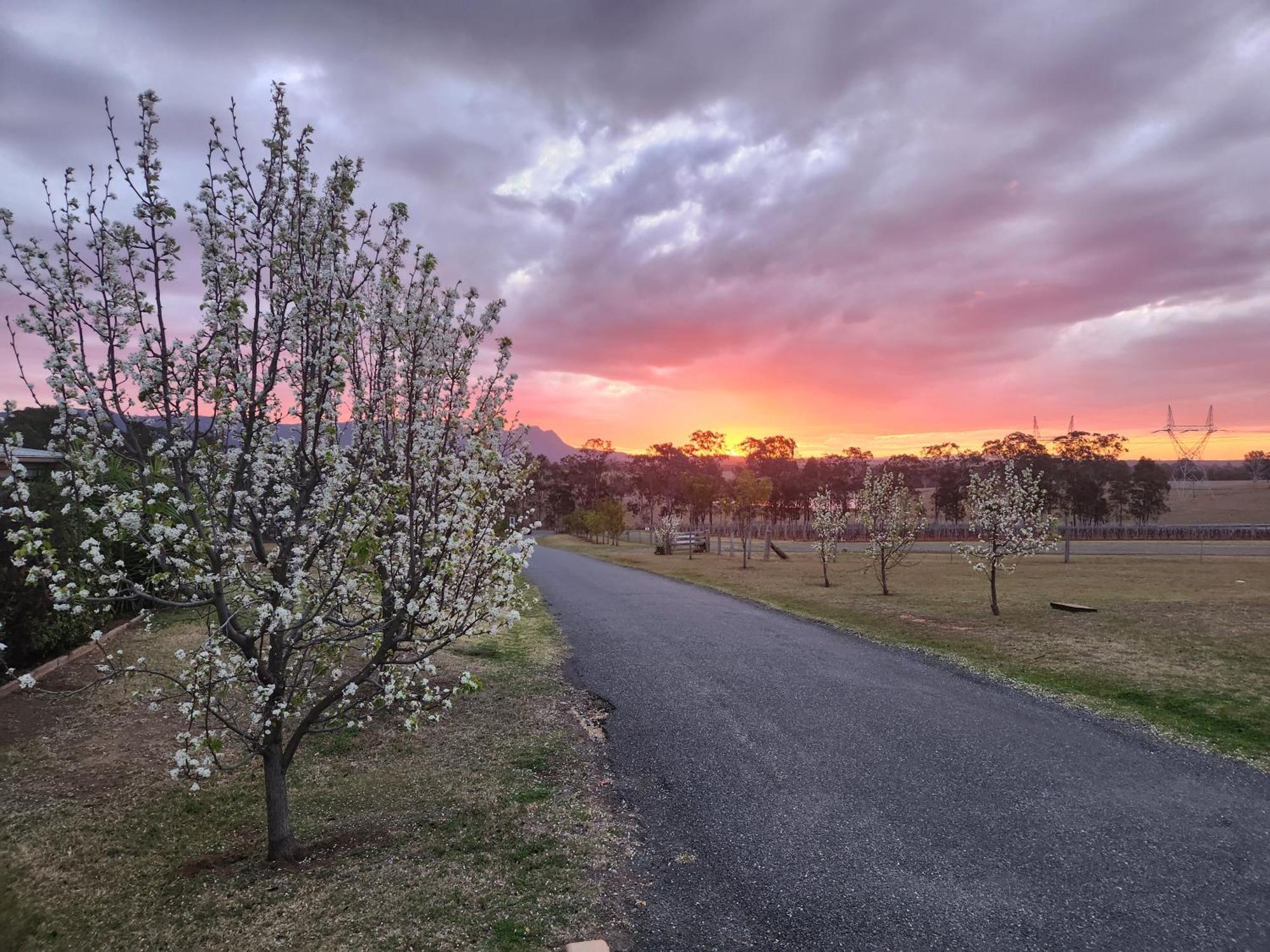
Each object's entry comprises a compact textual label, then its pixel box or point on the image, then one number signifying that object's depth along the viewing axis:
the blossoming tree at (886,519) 25.41
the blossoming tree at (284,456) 4.98
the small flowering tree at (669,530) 51.12
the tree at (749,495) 45.59
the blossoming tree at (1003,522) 19.45
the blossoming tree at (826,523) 30.22
